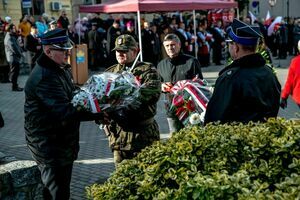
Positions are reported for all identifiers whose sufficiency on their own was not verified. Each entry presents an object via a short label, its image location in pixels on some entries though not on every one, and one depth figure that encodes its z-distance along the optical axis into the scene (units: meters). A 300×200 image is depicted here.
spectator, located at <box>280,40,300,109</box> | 8.27
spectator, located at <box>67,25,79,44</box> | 19.69
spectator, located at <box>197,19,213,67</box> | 22.31
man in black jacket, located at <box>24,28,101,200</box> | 4.46
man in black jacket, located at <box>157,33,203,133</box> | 6.84
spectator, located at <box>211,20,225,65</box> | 23.09
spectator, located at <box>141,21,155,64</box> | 19.59
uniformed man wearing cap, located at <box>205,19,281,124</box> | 4.04
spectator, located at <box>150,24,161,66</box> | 19.88
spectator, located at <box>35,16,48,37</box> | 19.83
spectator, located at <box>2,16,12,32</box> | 17.20
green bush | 2.62
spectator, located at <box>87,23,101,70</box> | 21.03
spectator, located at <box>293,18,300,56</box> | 25.87
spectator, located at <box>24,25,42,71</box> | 15.57
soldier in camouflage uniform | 5.12
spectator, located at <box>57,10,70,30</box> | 21.66
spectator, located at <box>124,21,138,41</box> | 17.87
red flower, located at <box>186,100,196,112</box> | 5.73
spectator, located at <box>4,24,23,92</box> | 15.81
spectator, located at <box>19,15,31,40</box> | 19.83
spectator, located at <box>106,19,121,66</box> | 17.83
